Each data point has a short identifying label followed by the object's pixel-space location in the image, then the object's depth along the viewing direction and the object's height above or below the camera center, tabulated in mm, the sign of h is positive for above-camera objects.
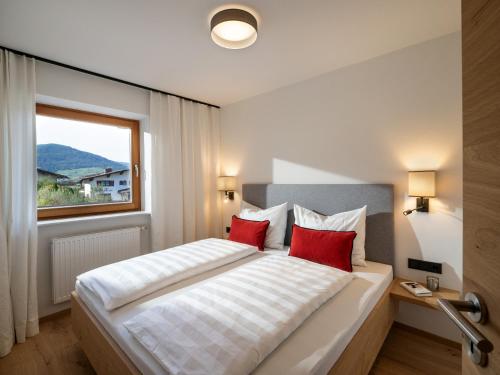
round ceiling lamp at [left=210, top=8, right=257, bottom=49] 1547 +1094
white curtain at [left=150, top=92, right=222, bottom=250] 2926 +202
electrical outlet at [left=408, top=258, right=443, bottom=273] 1894 -682
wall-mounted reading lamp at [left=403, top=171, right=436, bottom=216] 1816 -29
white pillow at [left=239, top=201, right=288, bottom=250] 2558 -402
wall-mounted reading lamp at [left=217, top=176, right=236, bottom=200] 3365 +33
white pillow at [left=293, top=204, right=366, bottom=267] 2047 -365
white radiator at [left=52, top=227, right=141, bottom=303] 2279 -701
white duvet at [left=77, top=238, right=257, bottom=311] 1477 -617
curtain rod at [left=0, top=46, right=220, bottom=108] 2046 +1179
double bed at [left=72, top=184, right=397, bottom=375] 1060 -749
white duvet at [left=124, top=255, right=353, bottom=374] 948 -654
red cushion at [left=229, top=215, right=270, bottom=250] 2480 -507
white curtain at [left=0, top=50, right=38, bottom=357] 1936 -93
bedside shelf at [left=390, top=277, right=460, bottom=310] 1668 -840
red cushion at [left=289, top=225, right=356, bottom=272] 1896 -526
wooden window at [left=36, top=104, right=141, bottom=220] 2480 +284
